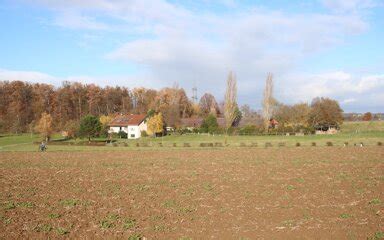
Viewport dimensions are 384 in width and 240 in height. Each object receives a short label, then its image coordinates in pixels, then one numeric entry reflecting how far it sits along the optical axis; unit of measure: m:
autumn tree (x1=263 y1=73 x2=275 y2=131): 81.31
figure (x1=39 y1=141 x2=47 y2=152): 51.38
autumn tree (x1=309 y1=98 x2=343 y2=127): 93.56
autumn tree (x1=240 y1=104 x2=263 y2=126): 94.45
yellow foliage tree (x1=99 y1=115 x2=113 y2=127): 98.52
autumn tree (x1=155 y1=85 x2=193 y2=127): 113.19
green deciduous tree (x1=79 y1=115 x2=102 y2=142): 70.88
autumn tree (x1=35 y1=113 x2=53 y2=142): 74.88
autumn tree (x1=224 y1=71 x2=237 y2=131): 71.45
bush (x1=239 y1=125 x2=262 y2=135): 81.94
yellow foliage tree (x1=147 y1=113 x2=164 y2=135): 84.00
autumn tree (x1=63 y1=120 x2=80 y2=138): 79.36
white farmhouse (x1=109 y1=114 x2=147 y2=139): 92.94
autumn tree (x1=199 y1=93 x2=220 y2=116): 136.91
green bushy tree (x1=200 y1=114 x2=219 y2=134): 87.56
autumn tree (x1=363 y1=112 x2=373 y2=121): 142.56
